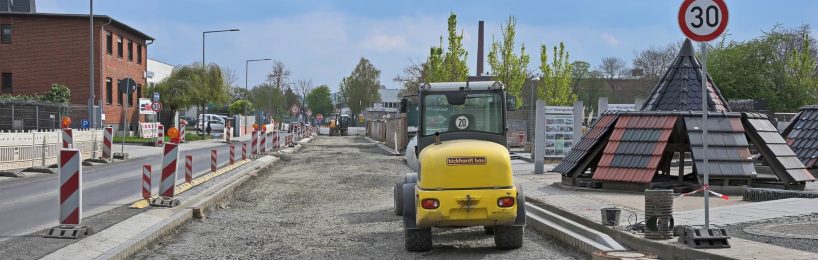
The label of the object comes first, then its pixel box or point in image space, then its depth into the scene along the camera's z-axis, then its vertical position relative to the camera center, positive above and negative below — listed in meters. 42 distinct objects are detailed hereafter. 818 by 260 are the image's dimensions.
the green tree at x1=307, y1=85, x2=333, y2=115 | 146.25 +1.79
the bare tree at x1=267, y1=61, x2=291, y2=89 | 94.06 +3.95
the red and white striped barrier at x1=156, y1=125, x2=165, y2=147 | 42.26 -1.43
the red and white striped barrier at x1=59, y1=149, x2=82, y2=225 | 9.45 -0.94
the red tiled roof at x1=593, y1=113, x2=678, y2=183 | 16.62 -0.72
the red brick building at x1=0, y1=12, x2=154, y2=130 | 48.62 +3.27
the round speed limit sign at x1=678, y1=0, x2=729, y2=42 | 8.90 +1.06
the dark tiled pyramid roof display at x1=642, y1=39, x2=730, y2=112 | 18.34 +0.59
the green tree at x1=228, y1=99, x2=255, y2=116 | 89.54 +0.22
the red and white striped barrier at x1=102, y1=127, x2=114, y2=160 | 28.22 -1.23
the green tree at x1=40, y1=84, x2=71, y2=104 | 45.09 +0.71
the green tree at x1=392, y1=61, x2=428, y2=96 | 77.26 +3.27
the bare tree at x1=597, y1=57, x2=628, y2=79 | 102.25 +5.78
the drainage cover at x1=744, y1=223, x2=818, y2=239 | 9.66 -1.43
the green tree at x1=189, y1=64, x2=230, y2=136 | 58.06 +1.70
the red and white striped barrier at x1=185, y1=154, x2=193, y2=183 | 17.41 -1.29
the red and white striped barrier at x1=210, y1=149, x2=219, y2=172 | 21.47 -1.37
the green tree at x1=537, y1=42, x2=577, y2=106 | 50.62 +2.25
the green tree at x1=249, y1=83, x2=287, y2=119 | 96.62 +1.38
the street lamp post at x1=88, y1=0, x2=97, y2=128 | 32.41 +0.68
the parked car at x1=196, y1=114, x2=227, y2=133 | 68.06 -1.17
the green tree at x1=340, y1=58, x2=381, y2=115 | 114.56 +3.48
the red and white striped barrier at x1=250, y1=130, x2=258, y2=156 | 31.56 -1.39
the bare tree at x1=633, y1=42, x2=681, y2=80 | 77.06 +5.15
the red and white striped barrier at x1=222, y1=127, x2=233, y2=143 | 53.94 -1.63
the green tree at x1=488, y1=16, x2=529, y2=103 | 46.88 +2.76
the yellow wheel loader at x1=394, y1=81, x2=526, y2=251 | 9.09 -0.82
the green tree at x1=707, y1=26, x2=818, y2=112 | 52.94 +2.89
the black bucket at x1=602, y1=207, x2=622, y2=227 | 10.55 -1.34
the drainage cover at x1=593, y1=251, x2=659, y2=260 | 8.41 -1.49
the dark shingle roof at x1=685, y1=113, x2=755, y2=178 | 16.34 -0.64
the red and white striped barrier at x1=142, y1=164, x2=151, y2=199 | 13.16 -1.23
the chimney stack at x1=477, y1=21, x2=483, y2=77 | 46.81 +3.66
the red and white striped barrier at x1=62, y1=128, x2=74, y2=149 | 20.49 -0.76
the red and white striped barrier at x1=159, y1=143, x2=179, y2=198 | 13.29 -1.05
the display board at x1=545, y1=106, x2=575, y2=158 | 29.41 -0.64
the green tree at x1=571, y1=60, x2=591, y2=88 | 98.44 +5.27
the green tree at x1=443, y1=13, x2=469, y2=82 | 46.84 +3.01
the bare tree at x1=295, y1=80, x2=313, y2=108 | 112.50 +2.50
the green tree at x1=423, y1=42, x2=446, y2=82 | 47.06 +2.73
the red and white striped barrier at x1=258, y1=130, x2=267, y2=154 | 35.47 -1.57
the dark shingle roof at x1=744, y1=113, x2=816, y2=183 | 16.56 -0.73
